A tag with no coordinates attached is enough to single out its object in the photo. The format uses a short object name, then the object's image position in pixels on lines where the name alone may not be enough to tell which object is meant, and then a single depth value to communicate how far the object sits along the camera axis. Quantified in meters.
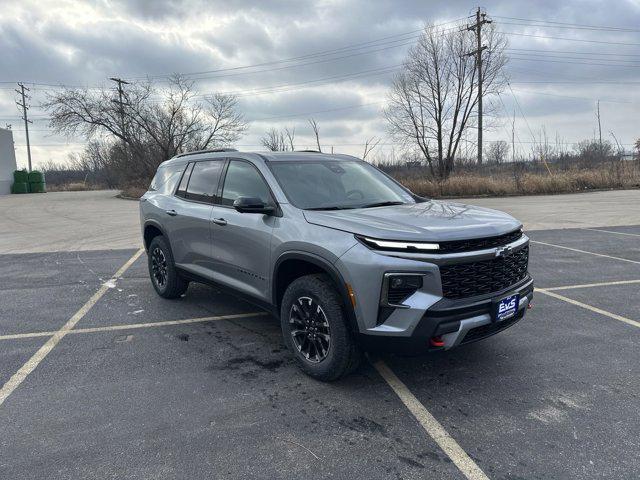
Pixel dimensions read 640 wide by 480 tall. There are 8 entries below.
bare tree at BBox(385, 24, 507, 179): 28.77
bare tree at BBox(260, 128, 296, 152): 37.35
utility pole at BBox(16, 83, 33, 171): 60.25
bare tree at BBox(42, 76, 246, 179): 35.91
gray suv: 3.14
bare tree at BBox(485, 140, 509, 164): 39.44
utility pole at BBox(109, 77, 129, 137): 36.03
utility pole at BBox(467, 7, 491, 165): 29.10
